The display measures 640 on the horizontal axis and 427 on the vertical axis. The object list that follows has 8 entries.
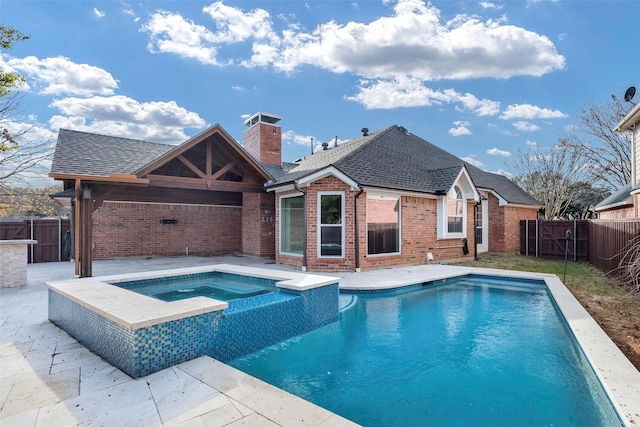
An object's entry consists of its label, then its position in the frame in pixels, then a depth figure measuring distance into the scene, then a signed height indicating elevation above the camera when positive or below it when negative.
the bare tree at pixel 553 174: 27.02 +3.56
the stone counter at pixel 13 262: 8.38 -1.26
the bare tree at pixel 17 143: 9.86 +2.49
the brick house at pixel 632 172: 12.58 +1.82
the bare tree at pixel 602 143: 25.98 +5.94
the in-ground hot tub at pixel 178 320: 3.70 -1.57
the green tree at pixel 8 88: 9.12 +3.91
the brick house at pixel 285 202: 10.80 +0.55
